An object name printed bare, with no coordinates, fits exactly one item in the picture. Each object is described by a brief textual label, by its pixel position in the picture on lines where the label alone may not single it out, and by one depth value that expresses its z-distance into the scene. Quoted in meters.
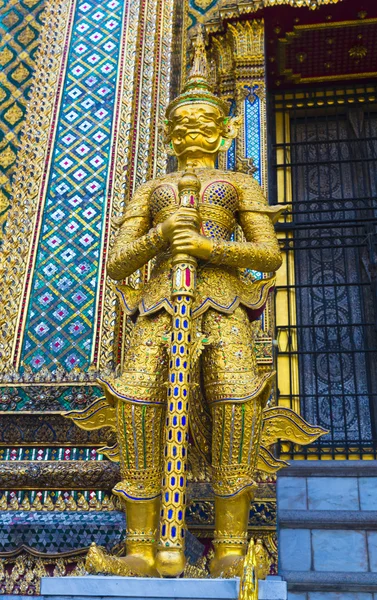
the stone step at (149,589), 2.39
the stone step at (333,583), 3.76
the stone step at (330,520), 4.11
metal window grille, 5.29
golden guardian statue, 2.82
